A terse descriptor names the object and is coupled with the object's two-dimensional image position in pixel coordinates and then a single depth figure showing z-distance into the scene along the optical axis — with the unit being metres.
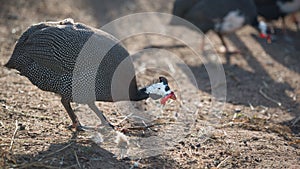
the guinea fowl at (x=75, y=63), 8.04
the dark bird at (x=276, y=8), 14.51
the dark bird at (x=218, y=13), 13.00
